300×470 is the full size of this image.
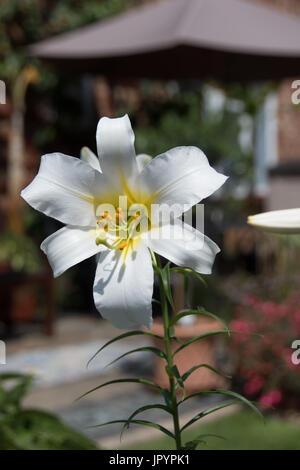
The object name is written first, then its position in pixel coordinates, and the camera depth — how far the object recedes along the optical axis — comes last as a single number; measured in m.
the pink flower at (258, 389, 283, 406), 3.68
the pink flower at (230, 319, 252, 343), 3.91
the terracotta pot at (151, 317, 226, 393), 4.16
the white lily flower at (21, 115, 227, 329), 0.45
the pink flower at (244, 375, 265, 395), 3.82
